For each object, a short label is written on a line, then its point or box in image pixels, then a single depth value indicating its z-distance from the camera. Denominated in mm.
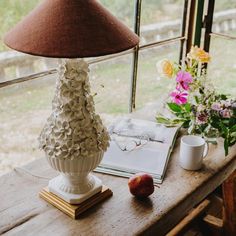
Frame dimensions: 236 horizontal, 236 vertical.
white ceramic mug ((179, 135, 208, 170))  1396
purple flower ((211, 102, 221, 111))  1578
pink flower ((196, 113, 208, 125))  1554
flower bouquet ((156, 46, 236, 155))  1574
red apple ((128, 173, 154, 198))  1249
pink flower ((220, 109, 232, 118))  1574
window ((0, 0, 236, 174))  1508
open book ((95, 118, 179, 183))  1403
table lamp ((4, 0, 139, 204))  937
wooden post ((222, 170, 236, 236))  1749
